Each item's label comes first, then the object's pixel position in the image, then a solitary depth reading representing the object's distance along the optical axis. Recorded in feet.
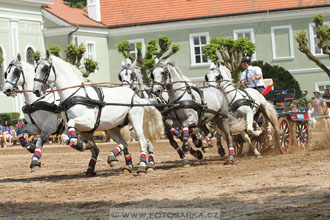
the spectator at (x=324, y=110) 92.64
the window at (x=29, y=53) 150.94
